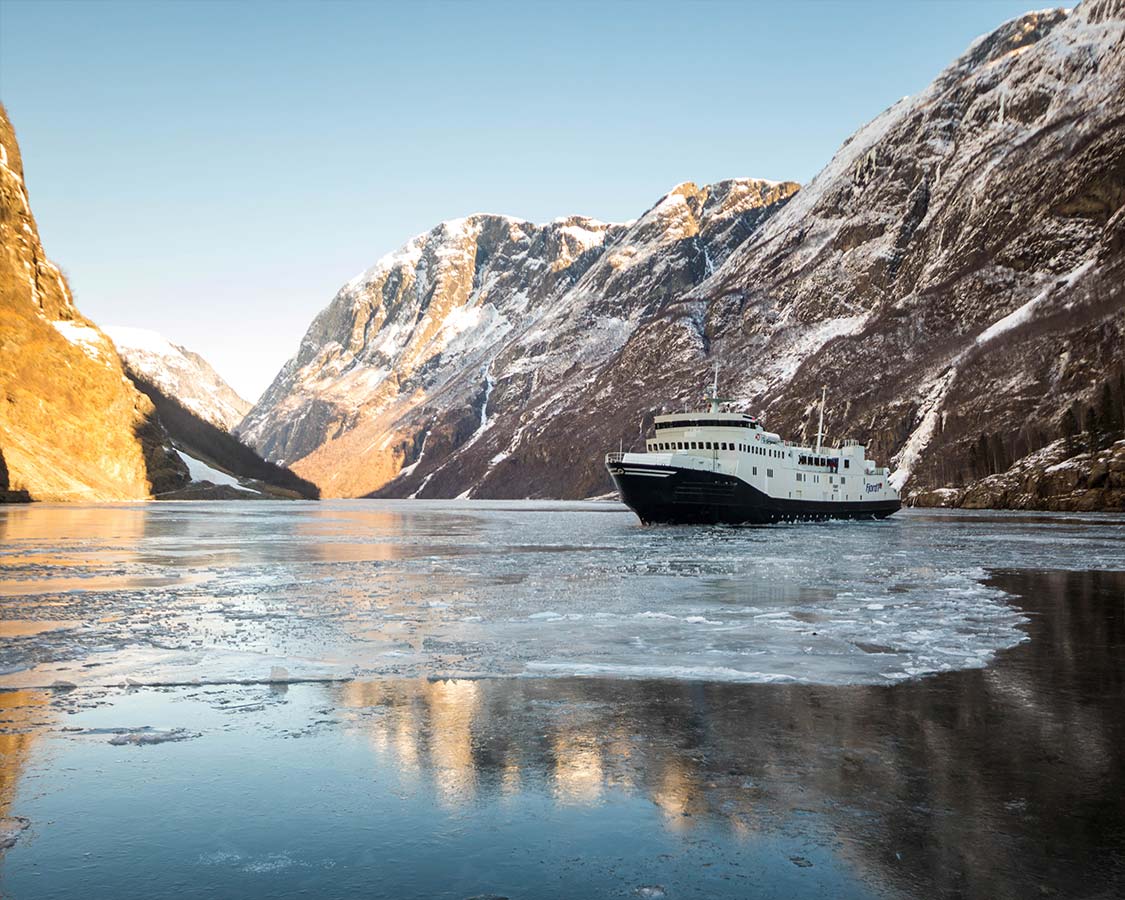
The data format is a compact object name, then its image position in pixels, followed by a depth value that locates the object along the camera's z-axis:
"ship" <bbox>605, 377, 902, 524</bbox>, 78.56
